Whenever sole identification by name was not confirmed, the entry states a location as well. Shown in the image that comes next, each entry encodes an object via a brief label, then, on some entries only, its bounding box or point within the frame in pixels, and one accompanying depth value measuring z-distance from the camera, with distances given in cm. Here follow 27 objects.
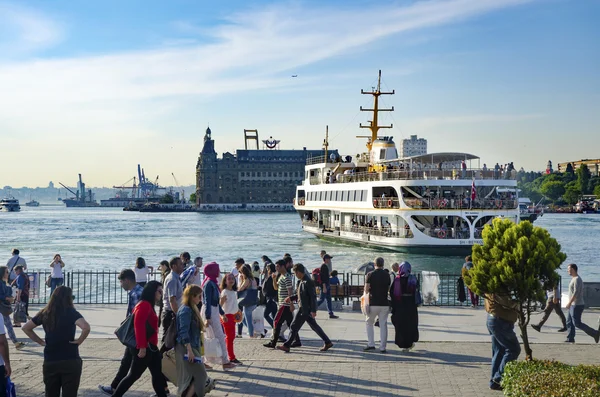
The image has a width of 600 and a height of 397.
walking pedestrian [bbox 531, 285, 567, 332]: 1419
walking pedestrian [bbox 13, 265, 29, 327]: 1574
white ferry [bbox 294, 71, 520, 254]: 4112
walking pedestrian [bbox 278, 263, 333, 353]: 1266
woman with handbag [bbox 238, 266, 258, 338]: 1324
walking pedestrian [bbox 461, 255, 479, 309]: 1861
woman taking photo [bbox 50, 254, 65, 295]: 1944
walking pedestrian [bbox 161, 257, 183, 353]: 1146
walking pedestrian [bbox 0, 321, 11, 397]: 737
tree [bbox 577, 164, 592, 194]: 19425
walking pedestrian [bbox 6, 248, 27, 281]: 1730
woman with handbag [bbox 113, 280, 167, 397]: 906
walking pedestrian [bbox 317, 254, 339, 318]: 1678
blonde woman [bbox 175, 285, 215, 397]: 905
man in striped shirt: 1302
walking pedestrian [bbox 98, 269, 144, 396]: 977
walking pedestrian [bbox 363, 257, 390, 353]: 1264
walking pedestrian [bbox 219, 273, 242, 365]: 1209
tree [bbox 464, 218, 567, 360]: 1007
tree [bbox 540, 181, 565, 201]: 19650
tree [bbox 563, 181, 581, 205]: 18912
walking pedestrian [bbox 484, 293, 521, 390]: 1027
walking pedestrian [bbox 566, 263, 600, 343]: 1319
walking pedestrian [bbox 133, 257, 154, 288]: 1645
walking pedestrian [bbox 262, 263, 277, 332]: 1434
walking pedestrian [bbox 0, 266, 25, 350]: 1186
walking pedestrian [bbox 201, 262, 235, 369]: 1107
